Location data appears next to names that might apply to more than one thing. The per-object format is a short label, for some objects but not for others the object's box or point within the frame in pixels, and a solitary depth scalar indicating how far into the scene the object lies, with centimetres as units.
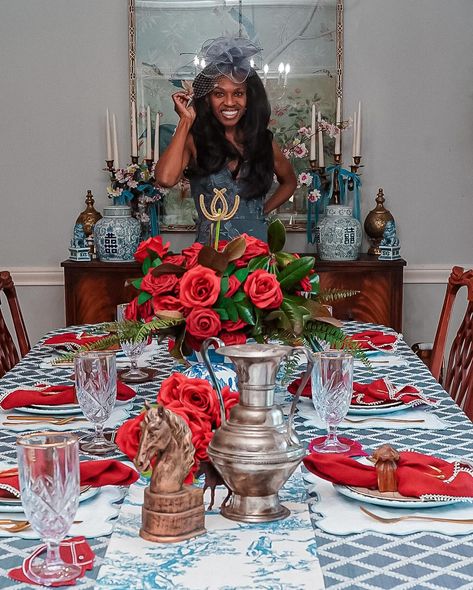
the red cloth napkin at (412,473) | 129
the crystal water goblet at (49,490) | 105
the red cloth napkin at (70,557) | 106
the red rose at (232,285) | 156
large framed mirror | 398
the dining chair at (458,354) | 230
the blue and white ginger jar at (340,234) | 378
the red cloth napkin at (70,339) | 256
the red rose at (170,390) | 130
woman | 332
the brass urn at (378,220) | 391
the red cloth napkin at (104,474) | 137
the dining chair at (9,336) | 270
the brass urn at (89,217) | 392
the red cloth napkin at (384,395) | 187
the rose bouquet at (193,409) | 125
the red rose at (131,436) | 125
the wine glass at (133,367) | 216
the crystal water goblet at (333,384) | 153
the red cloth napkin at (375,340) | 252
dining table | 106
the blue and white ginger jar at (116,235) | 377
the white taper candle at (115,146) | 387
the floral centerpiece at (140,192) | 388
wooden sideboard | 377
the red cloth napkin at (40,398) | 186
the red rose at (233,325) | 156
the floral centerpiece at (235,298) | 155
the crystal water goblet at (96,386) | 155
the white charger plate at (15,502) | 126
